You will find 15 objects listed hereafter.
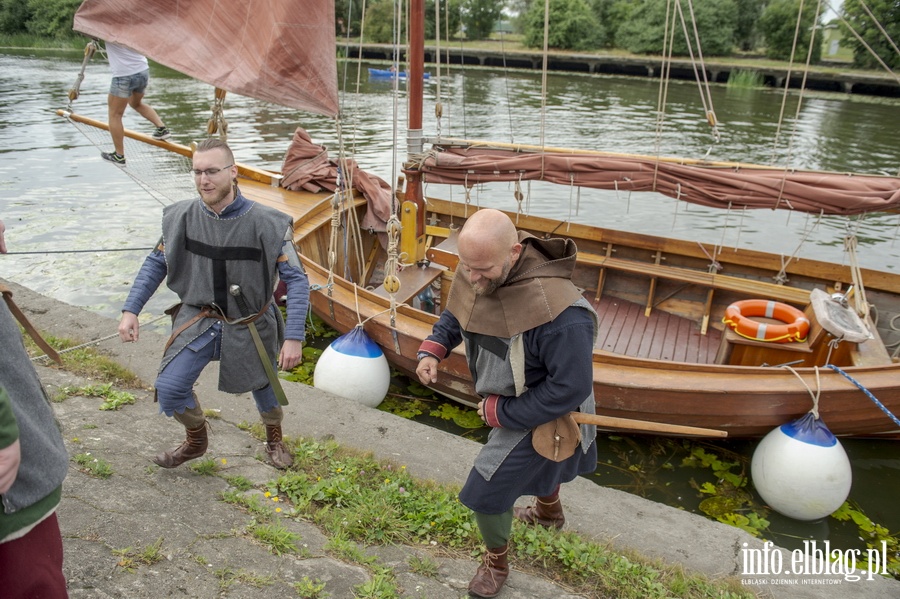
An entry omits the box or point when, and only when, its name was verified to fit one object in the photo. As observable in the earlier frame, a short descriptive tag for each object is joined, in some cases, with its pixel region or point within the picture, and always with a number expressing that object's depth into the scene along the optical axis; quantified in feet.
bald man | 7.49
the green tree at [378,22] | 115.93
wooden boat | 14.78
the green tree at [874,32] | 69.05
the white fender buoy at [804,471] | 13.85
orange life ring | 16.35
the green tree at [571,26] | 136.05
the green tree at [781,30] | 108.58
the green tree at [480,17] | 151.43
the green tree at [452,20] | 129.53
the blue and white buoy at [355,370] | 17.15
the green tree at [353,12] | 78.84
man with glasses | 9.82
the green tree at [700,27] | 114.73
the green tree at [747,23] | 129.29
